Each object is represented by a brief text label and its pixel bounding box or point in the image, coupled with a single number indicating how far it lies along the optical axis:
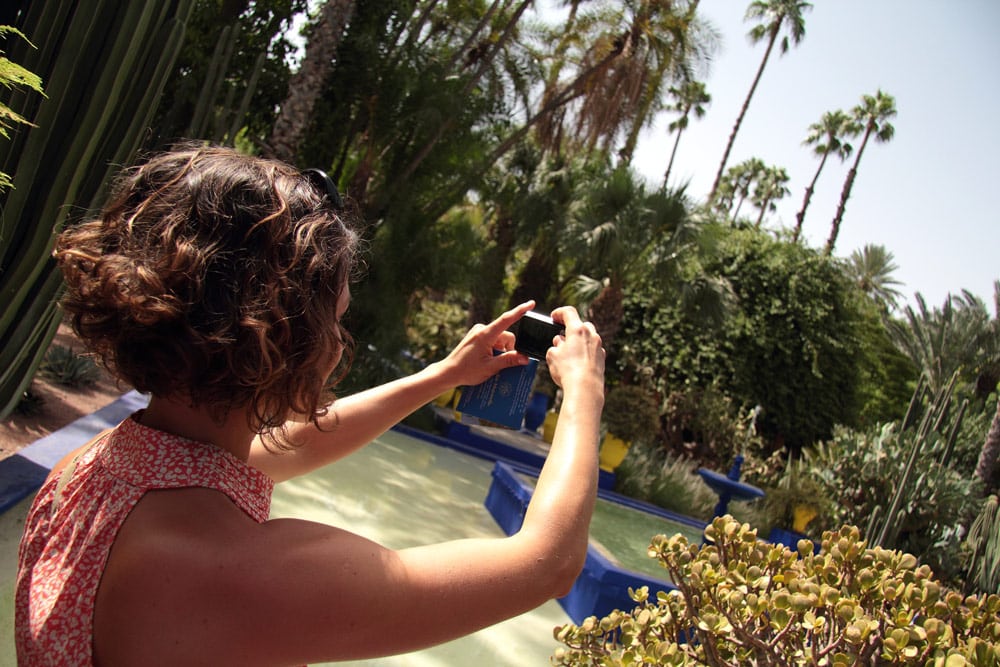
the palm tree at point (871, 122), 28.94
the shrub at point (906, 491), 7.02
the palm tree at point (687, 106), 32.25
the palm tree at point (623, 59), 13.21
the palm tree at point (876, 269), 22.67
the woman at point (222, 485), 0.78
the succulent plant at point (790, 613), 1.56
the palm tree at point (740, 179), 41.09
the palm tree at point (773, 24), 28.14
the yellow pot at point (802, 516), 9.12
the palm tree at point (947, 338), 7.78
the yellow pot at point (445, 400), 10.15
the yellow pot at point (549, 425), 10.54
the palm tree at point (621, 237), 10.72
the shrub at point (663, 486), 9.14
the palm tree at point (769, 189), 40.47
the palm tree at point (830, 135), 30.88
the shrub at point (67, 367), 5.28
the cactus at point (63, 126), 2.63
